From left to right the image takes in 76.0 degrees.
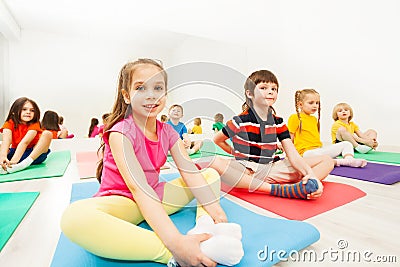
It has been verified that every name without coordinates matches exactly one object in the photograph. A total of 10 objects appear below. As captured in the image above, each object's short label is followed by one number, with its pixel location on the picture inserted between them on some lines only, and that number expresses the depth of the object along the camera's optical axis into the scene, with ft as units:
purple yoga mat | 3.83
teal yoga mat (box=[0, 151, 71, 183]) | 4.30
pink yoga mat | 4.59
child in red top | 5.05
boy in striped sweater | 3.26
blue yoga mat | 1.66
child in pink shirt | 1.56
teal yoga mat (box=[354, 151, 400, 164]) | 5.32
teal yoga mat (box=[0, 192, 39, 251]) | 2.19
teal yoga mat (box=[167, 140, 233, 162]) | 6.78
